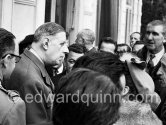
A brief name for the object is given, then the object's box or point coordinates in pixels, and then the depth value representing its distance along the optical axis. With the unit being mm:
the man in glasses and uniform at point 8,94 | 2768
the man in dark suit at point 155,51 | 4281
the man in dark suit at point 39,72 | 3315
